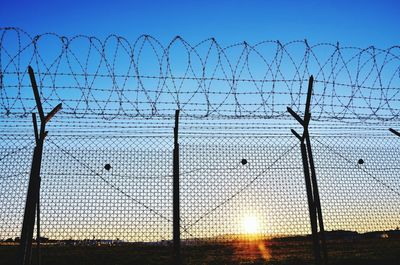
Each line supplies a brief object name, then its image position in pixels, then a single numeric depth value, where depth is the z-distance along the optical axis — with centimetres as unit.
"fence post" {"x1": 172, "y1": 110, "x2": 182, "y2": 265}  479
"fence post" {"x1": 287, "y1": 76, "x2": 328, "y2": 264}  490
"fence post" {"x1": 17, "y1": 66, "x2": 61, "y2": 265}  425
